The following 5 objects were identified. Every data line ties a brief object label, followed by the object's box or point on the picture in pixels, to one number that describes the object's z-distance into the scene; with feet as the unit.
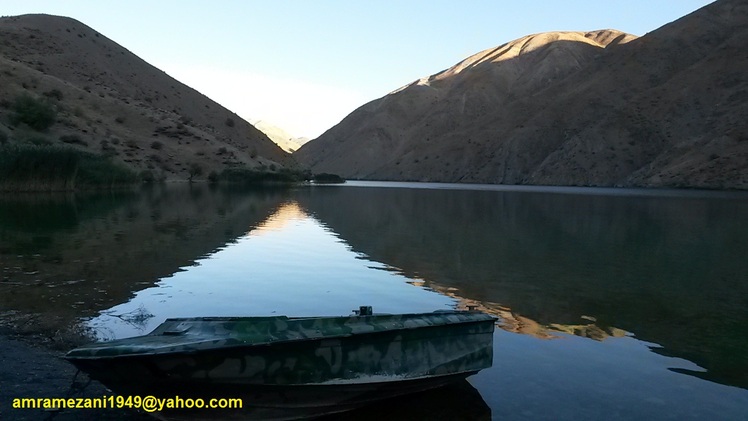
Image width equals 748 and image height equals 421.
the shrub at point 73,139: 229.66
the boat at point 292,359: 22.38
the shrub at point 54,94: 264.66
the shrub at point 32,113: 220.84
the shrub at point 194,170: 298.56
